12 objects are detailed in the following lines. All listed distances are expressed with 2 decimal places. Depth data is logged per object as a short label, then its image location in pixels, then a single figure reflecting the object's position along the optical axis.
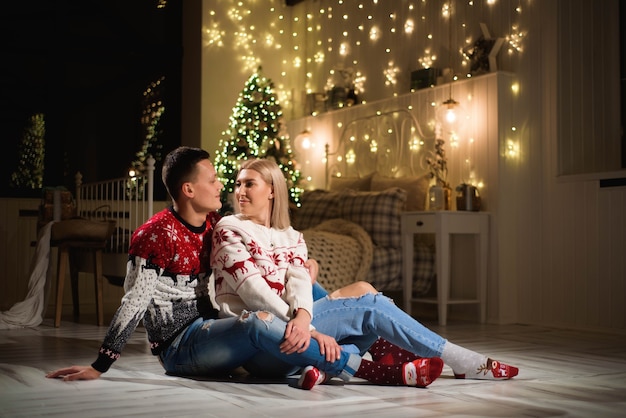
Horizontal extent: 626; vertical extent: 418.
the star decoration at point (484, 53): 5.47
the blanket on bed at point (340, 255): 5.17
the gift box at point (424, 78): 6.02
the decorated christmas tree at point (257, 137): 6.88
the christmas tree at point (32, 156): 7.26
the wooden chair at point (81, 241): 5.15
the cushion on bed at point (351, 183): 6.38
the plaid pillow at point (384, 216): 5.58
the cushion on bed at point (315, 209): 6.07
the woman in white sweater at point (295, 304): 2.61
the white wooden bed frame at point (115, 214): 5.32
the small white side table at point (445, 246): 5.26
